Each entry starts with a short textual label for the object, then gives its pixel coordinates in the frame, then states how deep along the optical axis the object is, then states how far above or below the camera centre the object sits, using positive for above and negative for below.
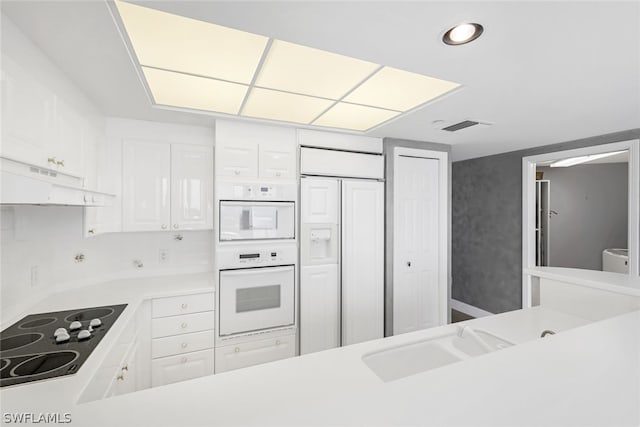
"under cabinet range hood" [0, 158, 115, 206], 0.81 +0.09
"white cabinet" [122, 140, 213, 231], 2.32 +0.24
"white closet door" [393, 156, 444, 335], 2.97 -0.33
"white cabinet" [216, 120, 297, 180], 2.34 +0.56
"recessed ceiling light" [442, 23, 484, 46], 1.15 +0.79
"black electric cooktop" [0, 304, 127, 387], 1.14 -0.64
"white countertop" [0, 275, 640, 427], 0.51 -0.37
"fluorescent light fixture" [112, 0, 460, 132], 1.27 +0.84
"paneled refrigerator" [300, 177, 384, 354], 2.61 -0.47
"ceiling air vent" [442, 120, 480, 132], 2.38 +0.81
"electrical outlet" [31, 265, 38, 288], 1.83 -0.42
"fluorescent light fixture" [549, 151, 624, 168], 3.77 +0.77
